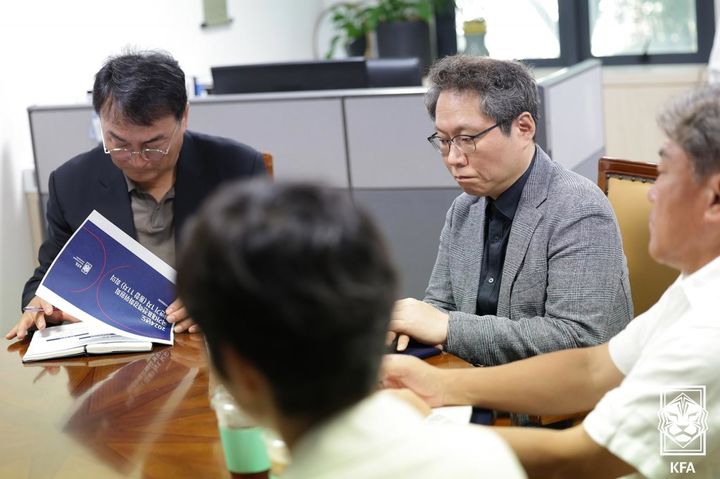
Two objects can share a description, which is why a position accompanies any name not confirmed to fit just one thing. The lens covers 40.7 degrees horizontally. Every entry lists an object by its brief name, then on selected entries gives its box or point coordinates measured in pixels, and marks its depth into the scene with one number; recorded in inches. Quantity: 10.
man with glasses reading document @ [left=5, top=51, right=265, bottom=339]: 86.0
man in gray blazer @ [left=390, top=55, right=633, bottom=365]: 69.4
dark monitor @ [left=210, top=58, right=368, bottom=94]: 144.6
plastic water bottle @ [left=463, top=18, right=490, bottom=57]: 183.6
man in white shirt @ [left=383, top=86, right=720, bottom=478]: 44.9
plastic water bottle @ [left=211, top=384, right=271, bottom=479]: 46.7
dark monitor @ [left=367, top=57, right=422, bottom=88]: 151.4
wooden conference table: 54.1
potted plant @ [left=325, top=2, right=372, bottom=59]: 243.1
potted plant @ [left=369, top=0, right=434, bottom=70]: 240.2
